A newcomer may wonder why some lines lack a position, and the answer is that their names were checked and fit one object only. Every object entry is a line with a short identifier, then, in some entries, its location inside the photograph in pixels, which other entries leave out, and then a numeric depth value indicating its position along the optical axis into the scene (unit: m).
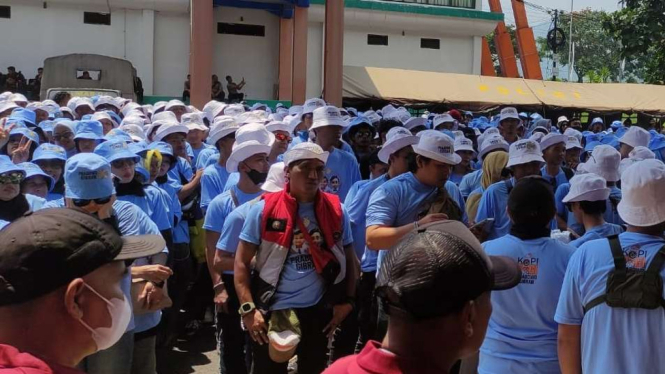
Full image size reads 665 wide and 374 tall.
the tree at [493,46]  61.99
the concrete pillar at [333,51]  20.05
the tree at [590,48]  80.06
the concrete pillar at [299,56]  23.16
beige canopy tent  23.28
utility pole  61.16
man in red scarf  4.24
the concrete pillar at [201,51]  19.44
